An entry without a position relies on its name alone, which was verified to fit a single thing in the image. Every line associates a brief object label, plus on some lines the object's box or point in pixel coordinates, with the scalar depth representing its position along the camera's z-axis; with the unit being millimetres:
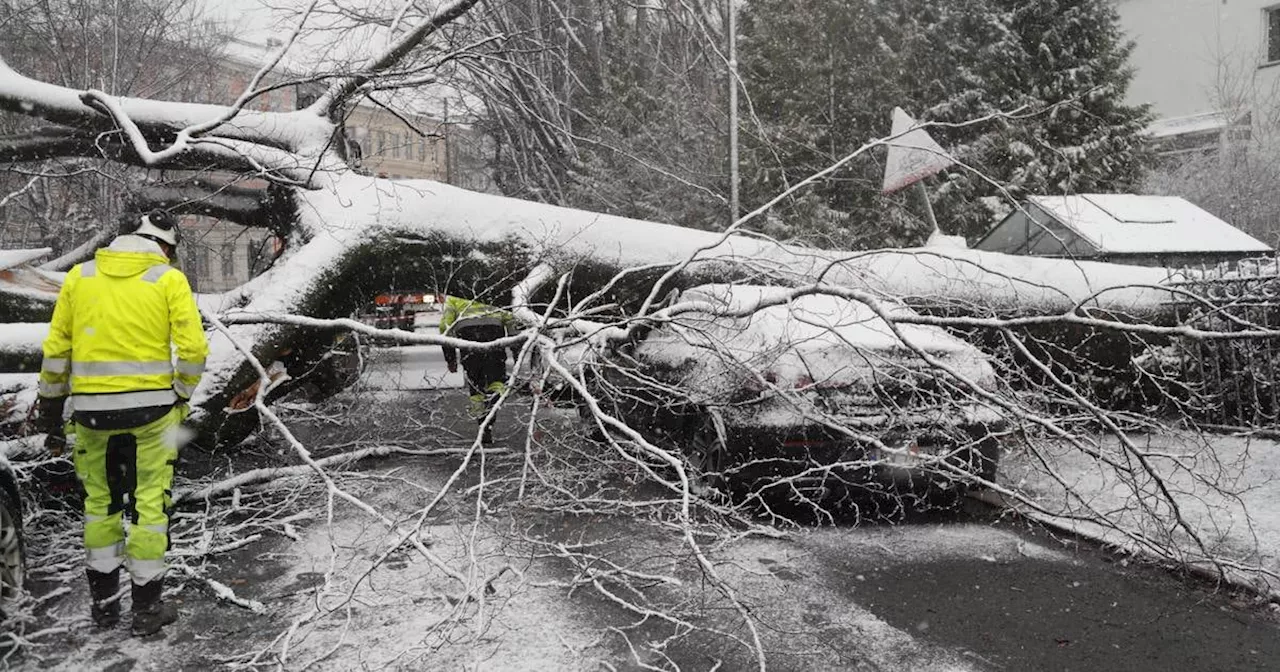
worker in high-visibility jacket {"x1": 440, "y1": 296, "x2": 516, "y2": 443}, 7797
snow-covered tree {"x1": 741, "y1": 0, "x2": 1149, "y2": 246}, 18359
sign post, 8898
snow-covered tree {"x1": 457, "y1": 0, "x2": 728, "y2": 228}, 17516
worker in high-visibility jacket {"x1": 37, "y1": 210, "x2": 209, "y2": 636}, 4008
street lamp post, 10648
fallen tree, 6039
